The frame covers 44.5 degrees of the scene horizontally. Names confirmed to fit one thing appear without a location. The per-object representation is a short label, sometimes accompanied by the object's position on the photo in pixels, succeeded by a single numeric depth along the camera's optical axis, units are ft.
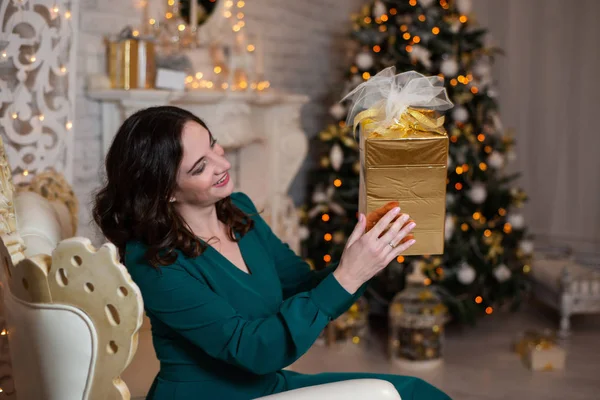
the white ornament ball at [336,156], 12.64
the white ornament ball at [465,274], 12.14
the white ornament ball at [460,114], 12.26
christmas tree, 12.41
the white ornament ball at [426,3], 12.44
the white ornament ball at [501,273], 12.53
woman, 4.96
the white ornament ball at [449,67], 12.16
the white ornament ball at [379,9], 12.73
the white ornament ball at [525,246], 13.20
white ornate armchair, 3.84
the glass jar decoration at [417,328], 11.44
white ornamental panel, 7.51
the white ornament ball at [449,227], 12.02
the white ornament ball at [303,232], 13.09
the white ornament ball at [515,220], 12.94
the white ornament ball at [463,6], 12.65
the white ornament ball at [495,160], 12.66
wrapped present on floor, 11.34
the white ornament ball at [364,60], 12.74
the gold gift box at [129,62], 9.43
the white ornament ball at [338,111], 12.89
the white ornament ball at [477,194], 12.41
